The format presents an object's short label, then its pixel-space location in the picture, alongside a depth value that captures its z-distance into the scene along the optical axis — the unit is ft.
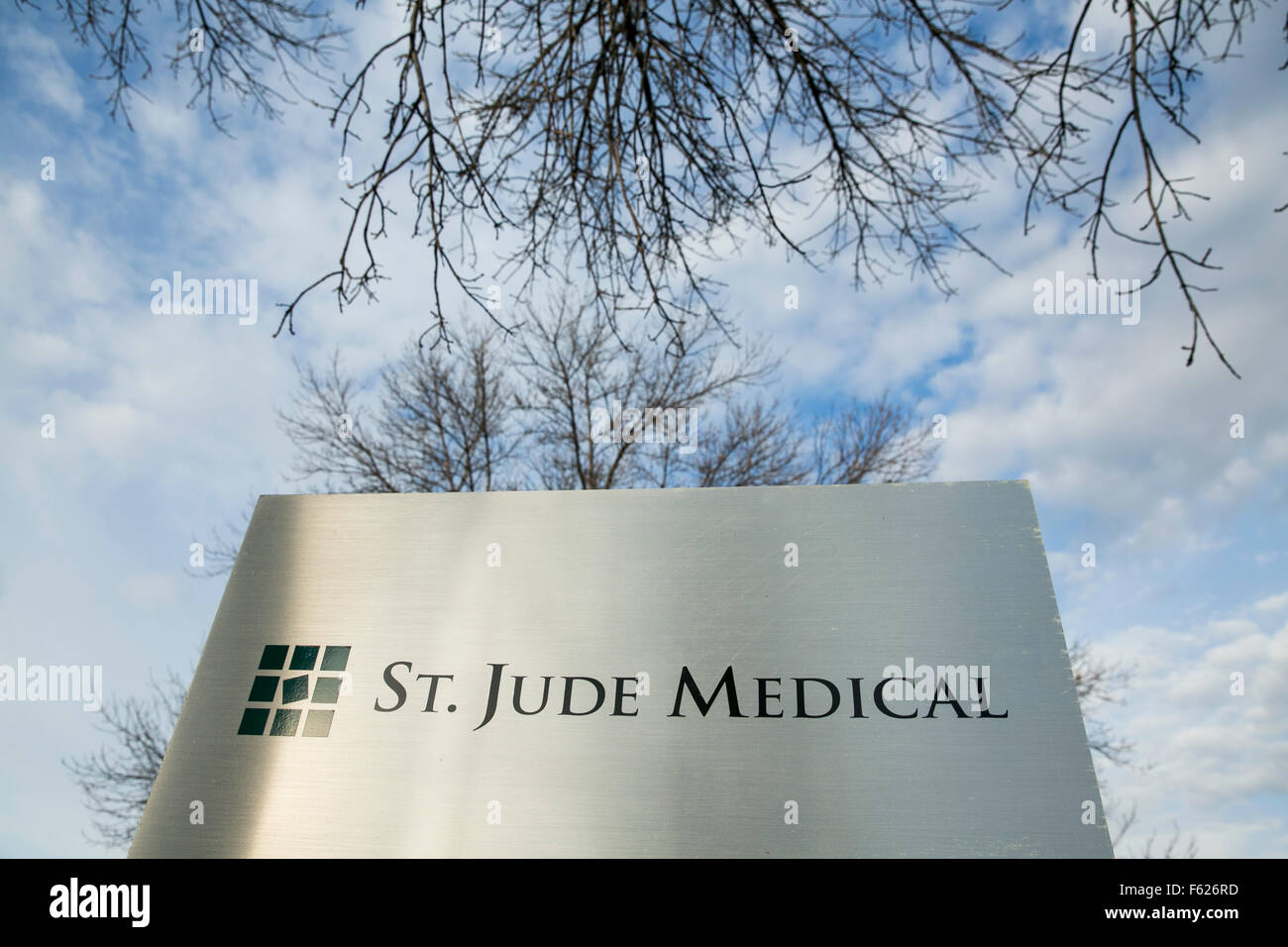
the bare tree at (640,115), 10.40
